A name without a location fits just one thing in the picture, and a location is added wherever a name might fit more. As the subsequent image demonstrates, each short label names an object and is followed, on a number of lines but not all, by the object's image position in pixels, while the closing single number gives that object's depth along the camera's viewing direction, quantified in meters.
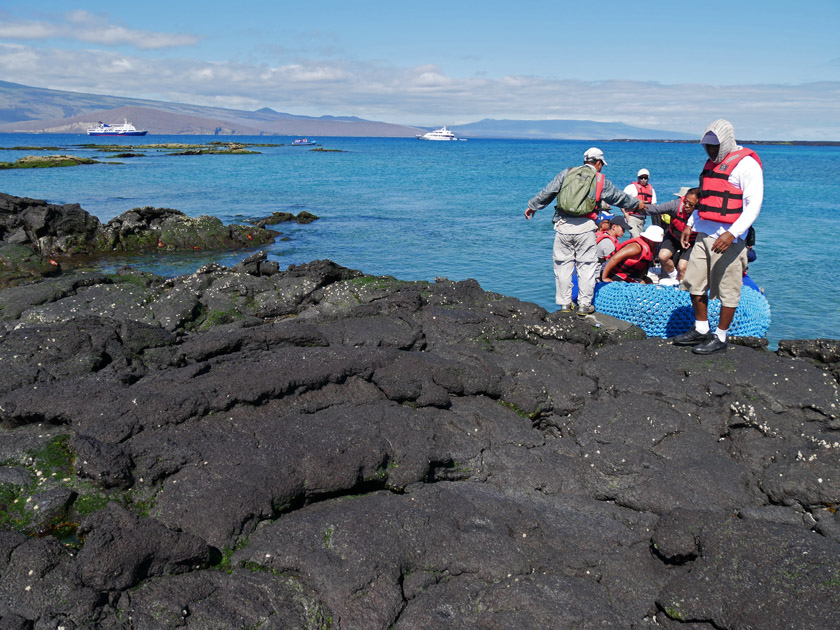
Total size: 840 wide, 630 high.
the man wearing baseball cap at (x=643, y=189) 12.06
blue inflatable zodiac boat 9.39
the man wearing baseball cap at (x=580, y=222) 9.20
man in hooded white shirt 6.80
